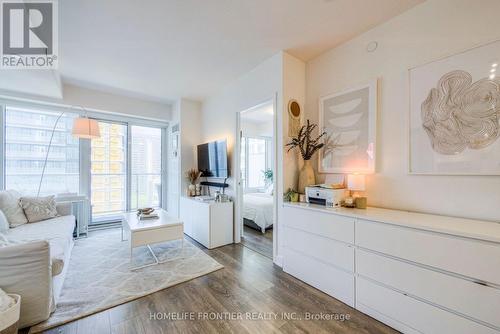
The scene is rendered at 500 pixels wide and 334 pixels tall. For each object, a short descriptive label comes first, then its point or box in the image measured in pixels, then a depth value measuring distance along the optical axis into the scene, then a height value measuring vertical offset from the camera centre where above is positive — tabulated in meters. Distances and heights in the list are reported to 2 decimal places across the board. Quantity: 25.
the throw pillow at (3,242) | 1.61 -0.59
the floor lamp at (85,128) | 2.97 +0.59
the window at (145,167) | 4.64 +0.03
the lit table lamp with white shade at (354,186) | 2.13 -0.19
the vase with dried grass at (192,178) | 4.05 -0.20
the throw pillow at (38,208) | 2.81 -0.56
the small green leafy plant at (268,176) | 5.86 -0.23
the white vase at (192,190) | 4.04 -0.43
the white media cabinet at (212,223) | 3.19 -0.89
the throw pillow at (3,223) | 2.33 -0.64
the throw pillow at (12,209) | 2.64 -0.53
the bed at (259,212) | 3.89 -0.86
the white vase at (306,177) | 2.55 -0.11
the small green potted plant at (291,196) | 2.53 -0.35
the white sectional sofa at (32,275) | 1.50 -0.82
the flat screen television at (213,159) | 3.58 +0.17
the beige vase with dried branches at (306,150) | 2.56 +0.23
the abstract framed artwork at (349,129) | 2.17 +0.44
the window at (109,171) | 4.21 -0.06
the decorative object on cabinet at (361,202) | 2.06 -0.35
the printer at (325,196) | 2.17 -0.31
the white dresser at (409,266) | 1.25 -0.74
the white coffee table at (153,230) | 2.46 -0.79
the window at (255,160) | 5.96 +0.24
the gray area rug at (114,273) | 1.84 -1.22
